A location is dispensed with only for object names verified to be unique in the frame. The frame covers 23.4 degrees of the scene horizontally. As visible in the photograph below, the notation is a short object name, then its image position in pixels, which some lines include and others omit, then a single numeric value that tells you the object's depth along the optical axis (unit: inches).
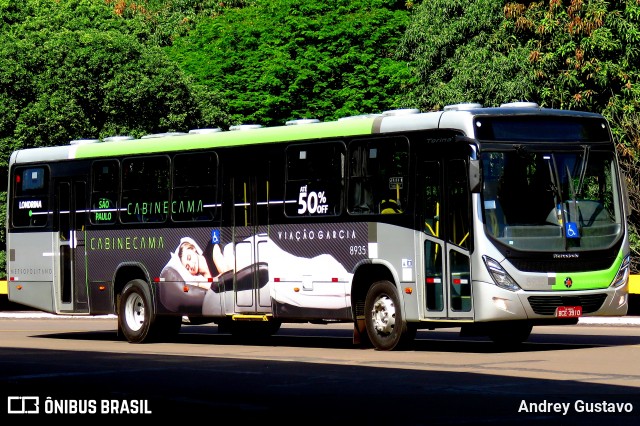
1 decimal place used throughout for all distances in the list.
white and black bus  792.9
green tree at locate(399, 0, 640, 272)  1738.4
